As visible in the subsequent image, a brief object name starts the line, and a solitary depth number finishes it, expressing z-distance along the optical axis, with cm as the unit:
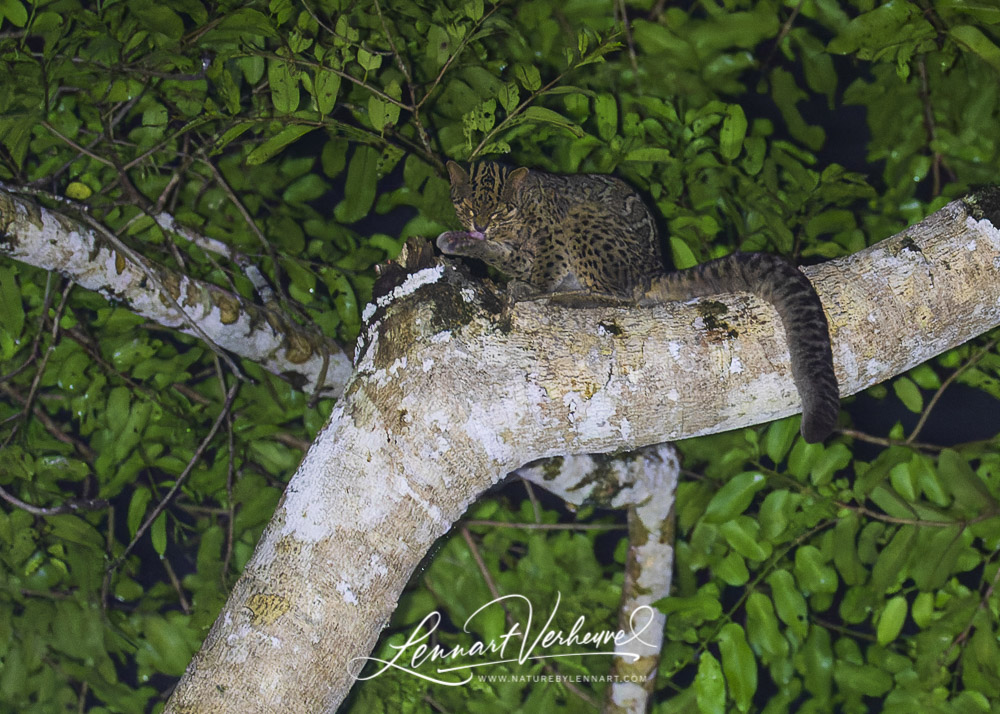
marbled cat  710
